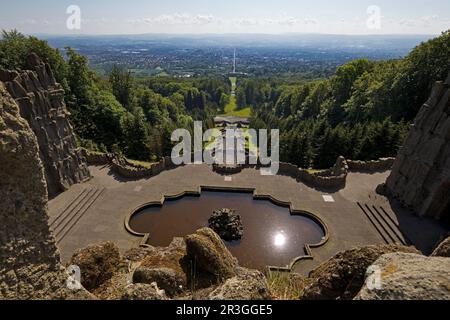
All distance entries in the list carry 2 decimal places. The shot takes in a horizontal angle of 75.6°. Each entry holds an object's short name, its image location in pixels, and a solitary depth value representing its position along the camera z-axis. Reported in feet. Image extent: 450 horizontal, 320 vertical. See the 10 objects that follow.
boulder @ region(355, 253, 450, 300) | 13.35
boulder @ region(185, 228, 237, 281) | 30.01
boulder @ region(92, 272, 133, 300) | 28.78
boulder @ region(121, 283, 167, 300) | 19.21
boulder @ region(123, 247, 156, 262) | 42.32
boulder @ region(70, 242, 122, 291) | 30.09
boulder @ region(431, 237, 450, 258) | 21.77
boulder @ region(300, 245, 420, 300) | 22.82
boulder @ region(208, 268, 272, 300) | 19.90
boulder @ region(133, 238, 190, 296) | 26.68
